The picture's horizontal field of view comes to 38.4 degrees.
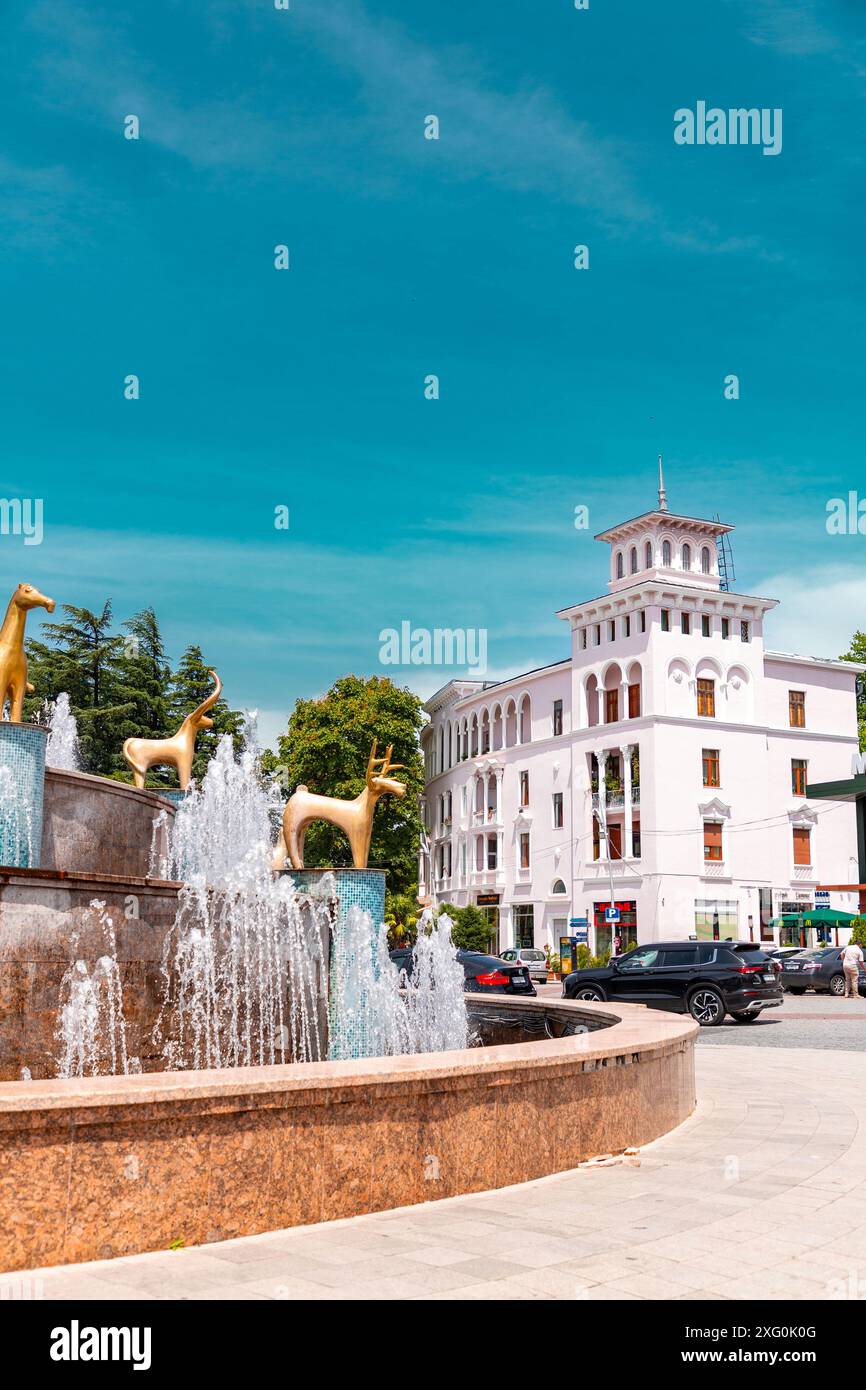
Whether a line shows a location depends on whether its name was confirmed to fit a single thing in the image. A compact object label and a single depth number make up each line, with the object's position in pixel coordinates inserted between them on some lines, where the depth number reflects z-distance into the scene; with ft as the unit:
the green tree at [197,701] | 181.68
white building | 170.50
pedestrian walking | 102.73
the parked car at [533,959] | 146.61
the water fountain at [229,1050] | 17.83
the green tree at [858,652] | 207.00
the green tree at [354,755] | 182.50
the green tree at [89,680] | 177.17
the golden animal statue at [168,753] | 55.98
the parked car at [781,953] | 121.78
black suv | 75.56
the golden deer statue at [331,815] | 49.62
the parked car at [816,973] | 112.47
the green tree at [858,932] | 130.31
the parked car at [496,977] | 87.81
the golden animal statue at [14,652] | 39.09
